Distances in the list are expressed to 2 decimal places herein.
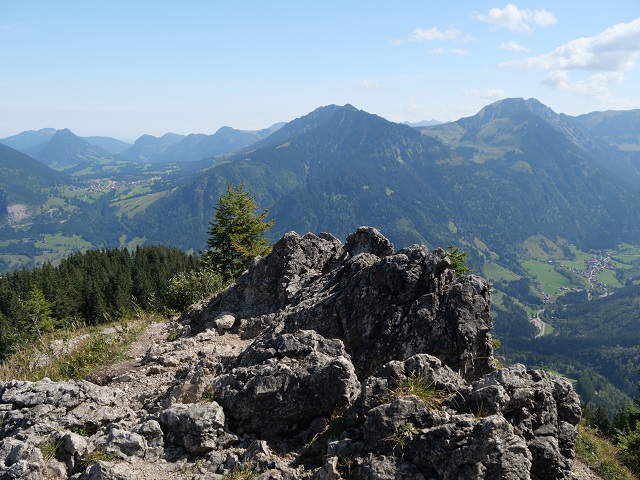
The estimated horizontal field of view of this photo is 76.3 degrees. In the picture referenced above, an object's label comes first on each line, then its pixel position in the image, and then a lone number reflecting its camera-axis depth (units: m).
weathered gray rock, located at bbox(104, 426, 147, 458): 8.59
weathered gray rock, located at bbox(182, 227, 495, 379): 12.20
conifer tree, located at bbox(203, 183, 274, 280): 36.70
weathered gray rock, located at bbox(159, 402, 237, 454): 8.81
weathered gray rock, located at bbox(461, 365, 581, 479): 8.16
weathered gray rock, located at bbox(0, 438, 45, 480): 8.00
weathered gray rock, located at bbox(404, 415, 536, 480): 7.14
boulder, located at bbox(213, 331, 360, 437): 9.38
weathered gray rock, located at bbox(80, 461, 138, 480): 7.92
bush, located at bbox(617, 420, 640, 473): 15.92
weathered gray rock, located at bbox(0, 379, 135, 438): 9.22
